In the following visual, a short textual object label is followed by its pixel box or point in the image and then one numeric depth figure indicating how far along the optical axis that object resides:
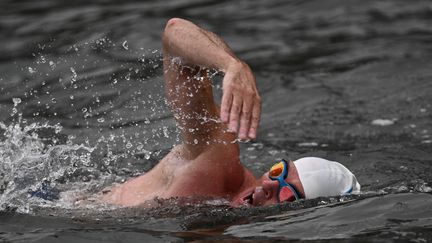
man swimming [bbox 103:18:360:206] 12.40
